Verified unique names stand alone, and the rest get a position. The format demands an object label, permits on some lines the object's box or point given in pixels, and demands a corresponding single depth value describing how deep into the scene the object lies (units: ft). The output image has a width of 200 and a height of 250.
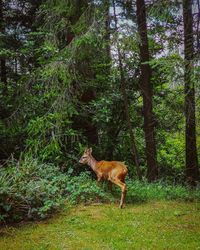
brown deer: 26.88
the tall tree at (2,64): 45.20
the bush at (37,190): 23.45
